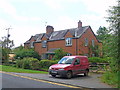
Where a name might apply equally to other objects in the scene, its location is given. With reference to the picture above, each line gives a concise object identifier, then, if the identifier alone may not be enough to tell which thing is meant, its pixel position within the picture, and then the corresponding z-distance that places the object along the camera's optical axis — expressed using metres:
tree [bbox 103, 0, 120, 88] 7.09
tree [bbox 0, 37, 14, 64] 18.04
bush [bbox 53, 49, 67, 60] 16.67
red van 8.23
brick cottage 20.20
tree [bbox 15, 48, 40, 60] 21.62
